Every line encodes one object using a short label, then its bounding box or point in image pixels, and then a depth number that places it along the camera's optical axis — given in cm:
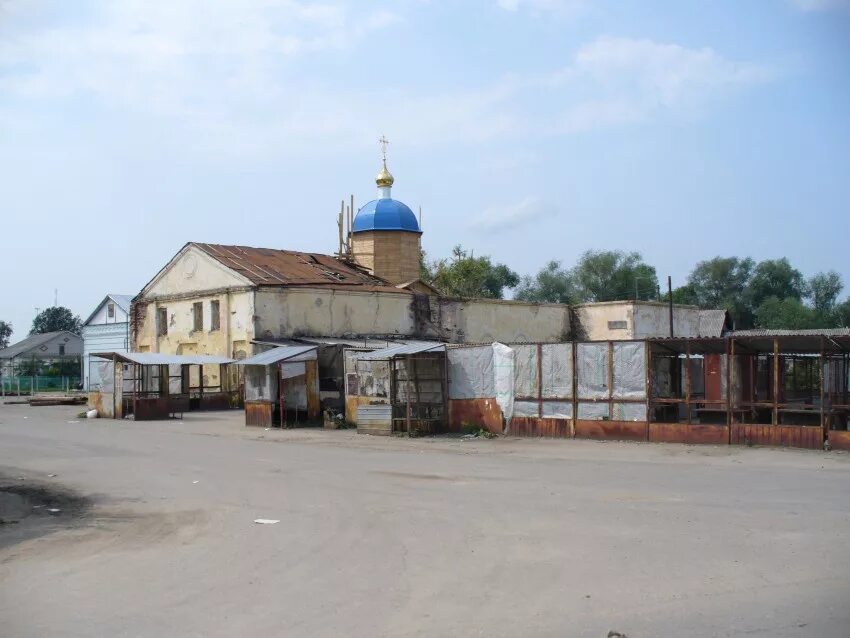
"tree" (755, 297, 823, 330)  7756
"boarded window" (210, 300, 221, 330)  4413
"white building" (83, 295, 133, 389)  6638
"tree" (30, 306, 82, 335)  11169
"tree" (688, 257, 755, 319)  9044
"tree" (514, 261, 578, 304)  10012
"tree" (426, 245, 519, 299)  7119
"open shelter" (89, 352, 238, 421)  3475
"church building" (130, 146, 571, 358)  4225
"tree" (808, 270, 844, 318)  8812
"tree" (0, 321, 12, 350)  11282
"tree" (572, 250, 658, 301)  9306
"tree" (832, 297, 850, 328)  8138
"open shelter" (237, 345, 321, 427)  3048
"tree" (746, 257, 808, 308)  8944
